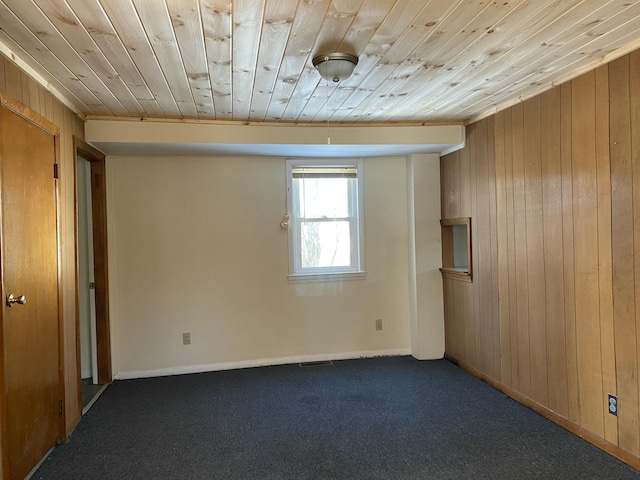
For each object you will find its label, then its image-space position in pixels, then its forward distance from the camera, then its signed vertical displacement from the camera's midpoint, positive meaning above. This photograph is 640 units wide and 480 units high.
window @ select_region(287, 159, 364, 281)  4.05 +0.21
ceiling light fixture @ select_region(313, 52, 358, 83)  2.08 +0.97
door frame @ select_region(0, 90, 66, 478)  1.87 -0.17
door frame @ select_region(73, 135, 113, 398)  3.56 -0.19
